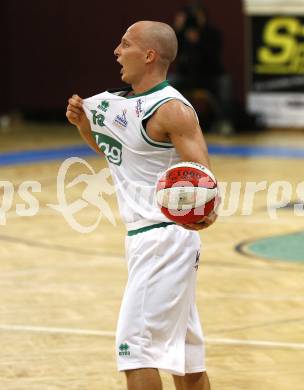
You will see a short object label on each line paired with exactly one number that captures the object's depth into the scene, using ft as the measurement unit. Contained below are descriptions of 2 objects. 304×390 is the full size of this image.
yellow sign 124.22
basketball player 32.74
